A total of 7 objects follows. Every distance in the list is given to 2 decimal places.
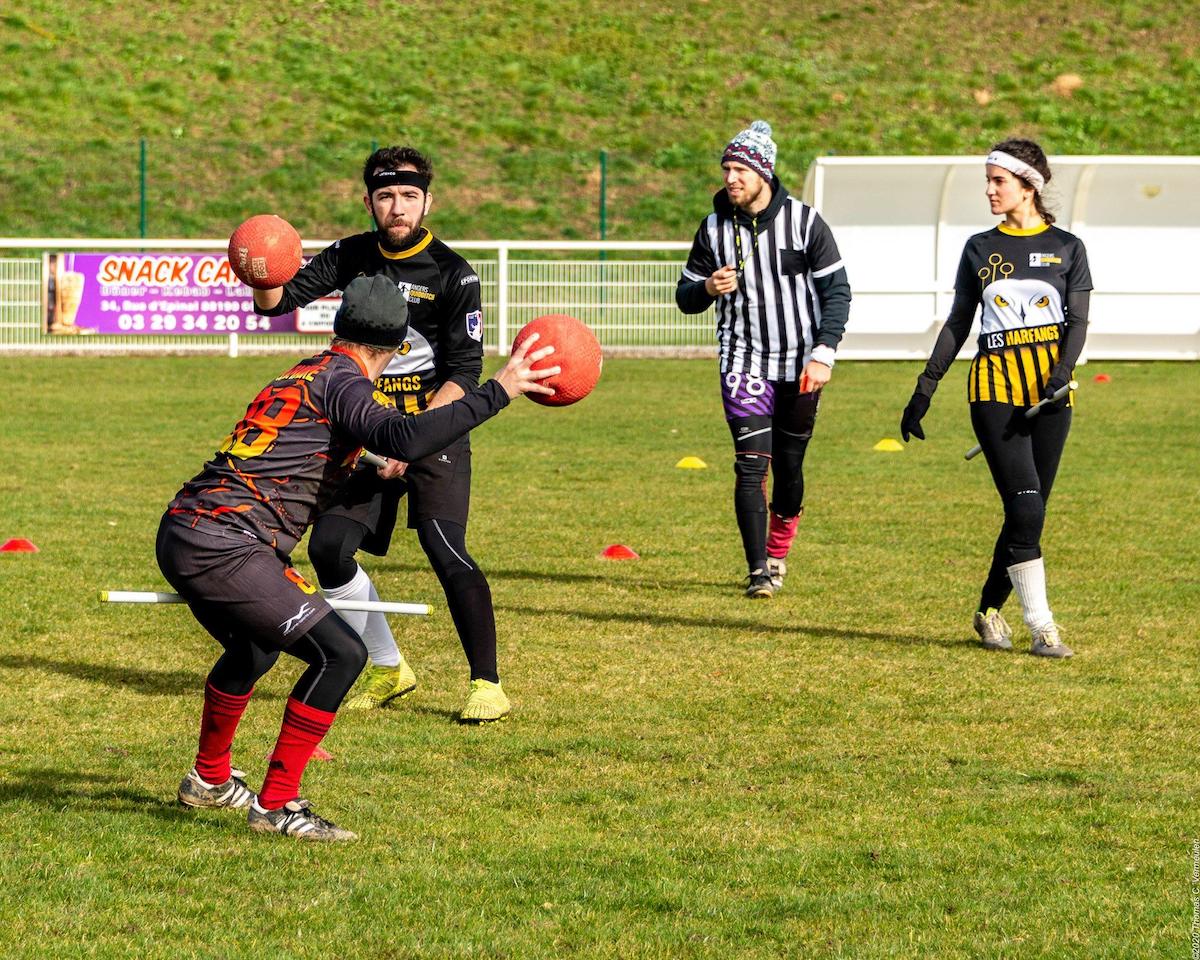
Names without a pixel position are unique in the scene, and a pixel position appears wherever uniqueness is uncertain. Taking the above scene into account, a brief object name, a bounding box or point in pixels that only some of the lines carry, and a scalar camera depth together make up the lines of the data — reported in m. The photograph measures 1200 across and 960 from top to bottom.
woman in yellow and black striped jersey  14.79
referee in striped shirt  17.61
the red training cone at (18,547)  19.48
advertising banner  48.75
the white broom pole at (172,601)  9.09
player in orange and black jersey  9.49
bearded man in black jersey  12.87
